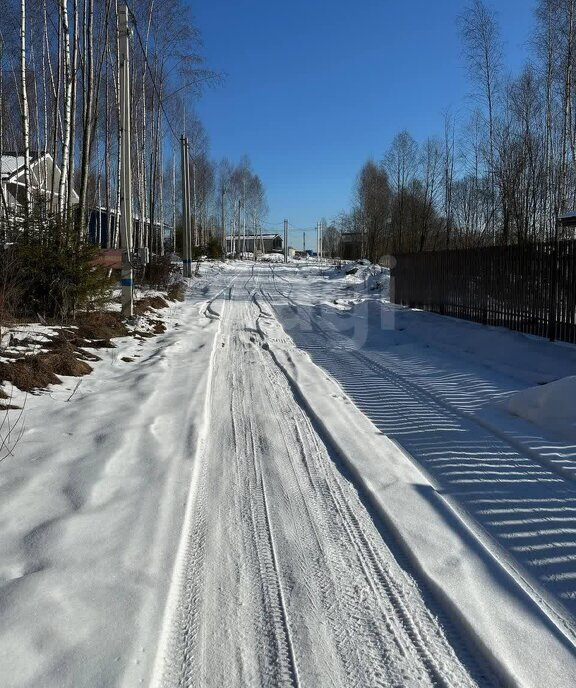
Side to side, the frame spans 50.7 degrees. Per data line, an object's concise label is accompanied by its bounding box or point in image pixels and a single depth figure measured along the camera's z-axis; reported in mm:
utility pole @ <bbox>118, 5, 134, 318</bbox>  12578
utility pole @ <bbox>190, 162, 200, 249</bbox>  46200
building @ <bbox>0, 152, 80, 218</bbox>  11383
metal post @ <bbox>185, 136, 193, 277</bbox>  31047
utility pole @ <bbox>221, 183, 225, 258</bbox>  61838
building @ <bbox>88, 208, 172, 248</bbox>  27473
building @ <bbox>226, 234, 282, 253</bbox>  132950
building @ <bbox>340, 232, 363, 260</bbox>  67562
